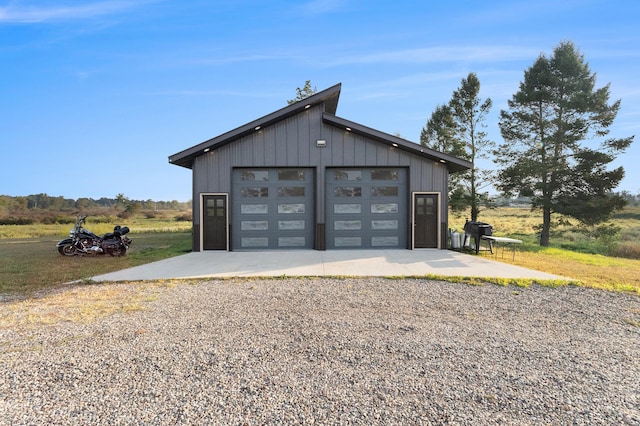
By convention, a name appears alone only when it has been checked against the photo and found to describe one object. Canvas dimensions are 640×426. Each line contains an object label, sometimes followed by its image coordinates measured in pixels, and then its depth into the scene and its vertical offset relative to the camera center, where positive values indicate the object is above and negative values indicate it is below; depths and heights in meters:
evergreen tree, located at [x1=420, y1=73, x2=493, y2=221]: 19.11 +4.28
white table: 10.33 -0.88
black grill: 11.18 -0.62
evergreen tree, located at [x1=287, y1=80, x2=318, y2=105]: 25.83 +9.61
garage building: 11.80 +0.87
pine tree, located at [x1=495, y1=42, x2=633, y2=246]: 16.67 +3.53
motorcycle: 10.39 -0.96
